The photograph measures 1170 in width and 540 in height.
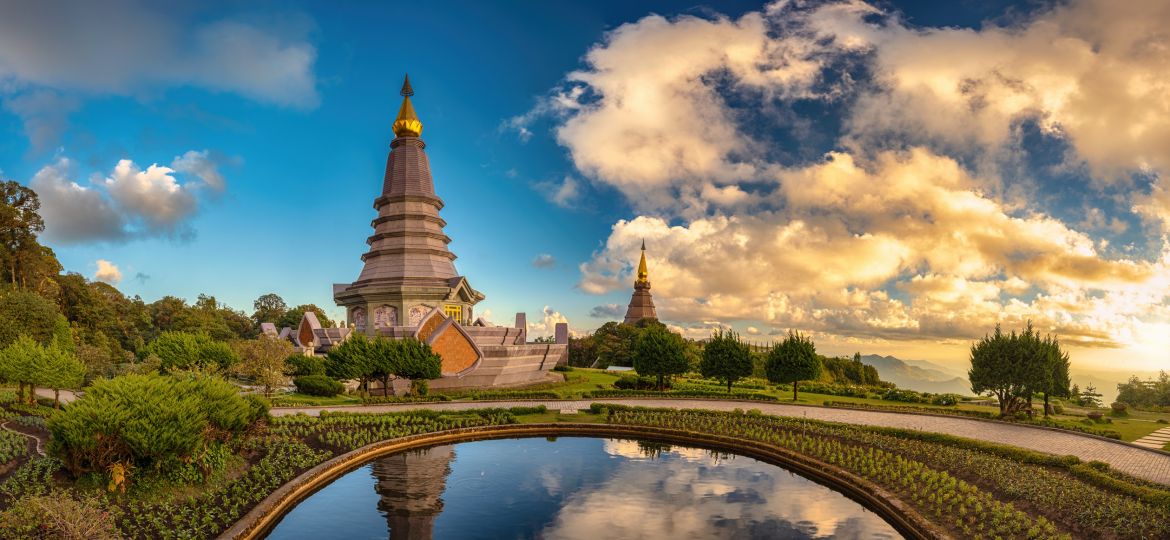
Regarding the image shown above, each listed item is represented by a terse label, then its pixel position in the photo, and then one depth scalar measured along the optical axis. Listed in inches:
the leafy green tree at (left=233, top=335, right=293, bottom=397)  1382.9
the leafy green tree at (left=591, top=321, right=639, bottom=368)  2891.2
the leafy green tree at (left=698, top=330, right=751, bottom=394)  1731.1
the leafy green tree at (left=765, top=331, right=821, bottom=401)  1615.4
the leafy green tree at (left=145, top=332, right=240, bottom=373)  1563.7
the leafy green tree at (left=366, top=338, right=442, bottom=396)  1451.8
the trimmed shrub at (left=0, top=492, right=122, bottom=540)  478.3
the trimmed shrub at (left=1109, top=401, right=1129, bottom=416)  1413.6
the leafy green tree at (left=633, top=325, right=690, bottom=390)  1742.1
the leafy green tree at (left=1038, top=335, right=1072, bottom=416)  1314.0
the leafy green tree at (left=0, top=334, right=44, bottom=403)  1103.6
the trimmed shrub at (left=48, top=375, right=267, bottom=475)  609.9
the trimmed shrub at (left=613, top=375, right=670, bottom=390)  1825.8
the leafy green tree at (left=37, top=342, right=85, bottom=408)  1101.7
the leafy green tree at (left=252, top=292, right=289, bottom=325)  3811.5
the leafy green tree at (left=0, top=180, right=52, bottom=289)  2197.3
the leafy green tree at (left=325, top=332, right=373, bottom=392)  1443.2
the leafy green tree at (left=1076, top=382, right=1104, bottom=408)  1706.3
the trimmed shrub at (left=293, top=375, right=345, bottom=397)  1504.7
